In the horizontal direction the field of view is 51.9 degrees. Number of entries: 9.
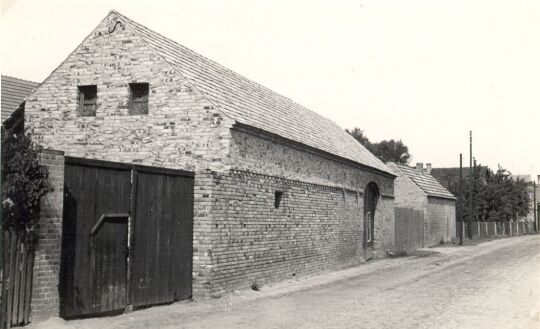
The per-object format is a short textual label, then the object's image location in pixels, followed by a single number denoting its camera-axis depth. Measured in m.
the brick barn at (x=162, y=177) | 9.34
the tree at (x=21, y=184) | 8.00
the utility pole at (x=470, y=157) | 41.97
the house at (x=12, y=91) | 19.52
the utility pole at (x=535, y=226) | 65.62
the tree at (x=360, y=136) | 74.73
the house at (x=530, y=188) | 81.29
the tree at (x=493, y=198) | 51.72
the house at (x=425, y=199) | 35.47
